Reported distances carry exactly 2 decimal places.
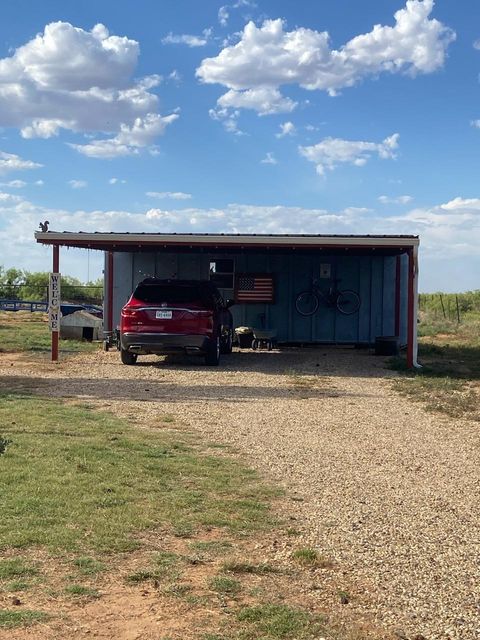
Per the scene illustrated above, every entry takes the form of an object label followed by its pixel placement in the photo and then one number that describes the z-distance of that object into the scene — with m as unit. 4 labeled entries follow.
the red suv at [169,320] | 13.91
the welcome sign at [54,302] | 15.51
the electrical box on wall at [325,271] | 20.11
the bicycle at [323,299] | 20.09
